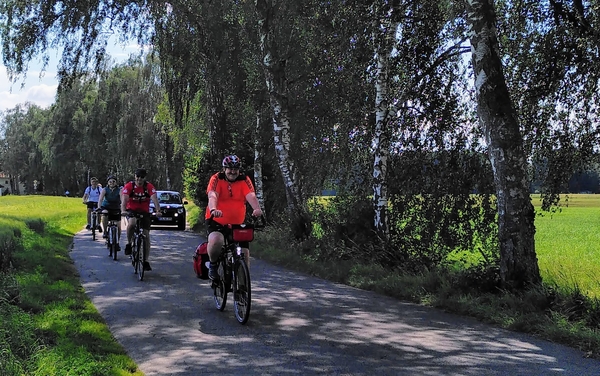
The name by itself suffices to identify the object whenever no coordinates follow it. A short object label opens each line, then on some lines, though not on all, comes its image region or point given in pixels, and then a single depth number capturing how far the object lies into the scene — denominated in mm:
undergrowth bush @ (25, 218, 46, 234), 18422
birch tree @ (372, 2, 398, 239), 10836
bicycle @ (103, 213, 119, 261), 13773
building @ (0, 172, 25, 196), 118262
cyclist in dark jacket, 15164
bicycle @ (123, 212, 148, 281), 10710
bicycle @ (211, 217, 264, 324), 7023
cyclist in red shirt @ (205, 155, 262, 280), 7680
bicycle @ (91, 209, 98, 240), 19166
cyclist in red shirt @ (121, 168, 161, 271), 11531
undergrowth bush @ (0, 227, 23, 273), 10070
